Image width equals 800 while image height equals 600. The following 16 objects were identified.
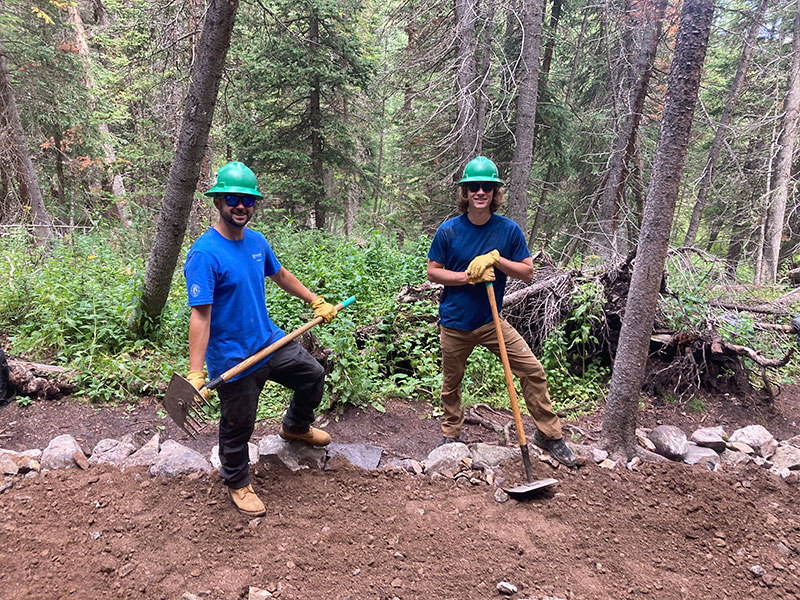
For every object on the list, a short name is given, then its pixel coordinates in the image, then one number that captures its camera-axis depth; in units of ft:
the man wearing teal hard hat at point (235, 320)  8.10
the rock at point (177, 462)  10.16
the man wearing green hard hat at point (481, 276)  9.93
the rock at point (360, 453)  10.93
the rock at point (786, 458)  10.93
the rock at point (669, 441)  11.03
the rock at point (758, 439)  11.66
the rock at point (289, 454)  10.69
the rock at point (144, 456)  10.52
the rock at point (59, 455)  10.36
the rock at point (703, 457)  10.69
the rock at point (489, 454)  10.68
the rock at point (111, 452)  10.66
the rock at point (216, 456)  10.77
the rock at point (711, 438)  11.55
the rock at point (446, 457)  10.64
